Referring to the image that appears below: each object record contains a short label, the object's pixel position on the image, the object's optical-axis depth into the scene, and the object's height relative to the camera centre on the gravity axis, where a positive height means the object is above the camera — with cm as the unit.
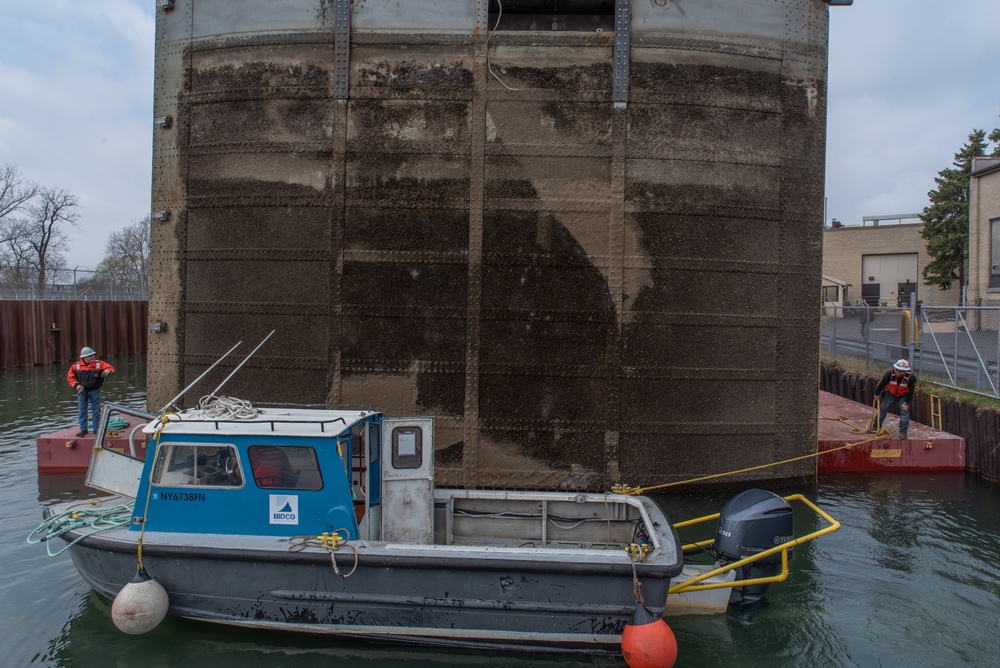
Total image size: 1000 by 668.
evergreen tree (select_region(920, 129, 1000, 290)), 3712 +543
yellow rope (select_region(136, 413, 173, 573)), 640 -132
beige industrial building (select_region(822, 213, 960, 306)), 4475 +378
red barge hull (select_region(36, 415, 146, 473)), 1105 -232
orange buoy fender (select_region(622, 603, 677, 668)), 558 -265
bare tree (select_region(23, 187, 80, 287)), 6134 +636
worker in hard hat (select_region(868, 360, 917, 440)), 1192 -121
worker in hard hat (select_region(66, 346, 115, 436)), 1145 -124
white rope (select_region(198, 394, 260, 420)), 661 -98
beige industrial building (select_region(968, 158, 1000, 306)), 2874 +369
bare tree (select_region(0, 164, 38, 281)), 5634 +538
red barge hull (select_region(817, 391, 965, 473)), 1155 -223
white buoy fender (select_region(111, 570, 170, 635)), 604 -262
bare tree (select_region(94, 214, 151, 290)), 7244 +526
